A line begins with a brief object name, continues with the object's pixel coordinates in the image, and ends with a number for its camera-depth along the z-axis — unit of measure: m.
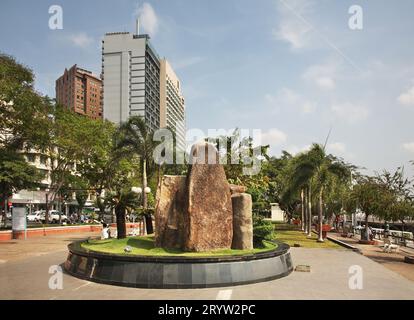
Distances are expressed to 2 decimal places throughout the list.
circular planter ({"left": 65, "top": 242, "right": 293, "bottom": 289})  11.53
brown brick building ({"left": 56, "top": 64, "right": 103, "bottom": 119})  134.25
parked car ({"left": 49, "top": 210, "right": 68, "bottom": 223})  52.81
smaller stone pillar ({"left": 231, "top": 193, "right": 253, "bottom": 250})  14.02
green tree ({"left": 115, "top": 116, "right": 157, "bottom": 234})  25.36
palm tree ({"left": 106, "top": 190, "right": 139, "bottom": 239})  16.88
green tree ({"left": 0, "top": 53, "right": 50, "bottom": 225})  29.12
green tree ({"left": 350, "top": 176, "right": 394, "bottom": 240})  25.78
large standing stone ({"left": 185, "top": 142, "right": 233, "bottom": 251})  13.21
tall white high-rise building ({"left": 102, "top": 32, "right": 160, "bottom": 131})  101.62
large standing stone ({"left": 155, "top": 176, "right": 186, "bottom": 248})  13.89
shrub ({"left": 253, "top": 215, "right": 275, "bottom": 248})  15.59
